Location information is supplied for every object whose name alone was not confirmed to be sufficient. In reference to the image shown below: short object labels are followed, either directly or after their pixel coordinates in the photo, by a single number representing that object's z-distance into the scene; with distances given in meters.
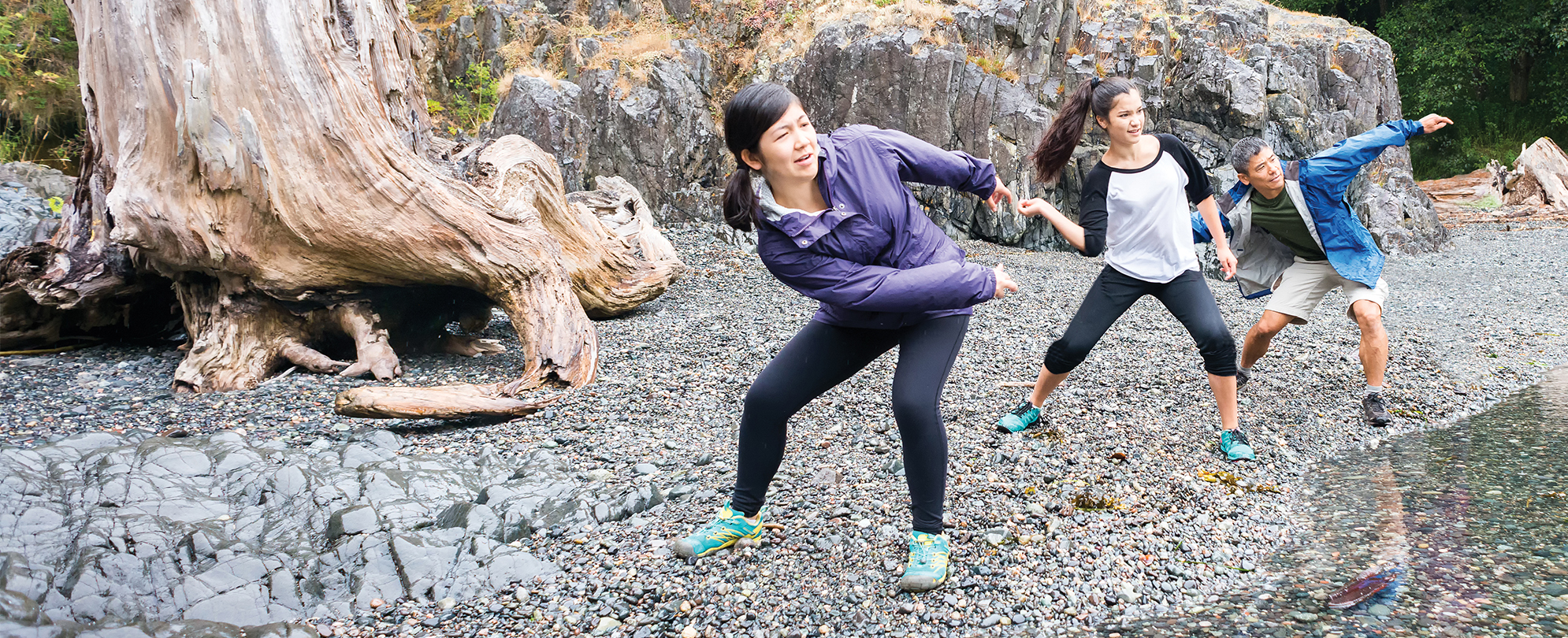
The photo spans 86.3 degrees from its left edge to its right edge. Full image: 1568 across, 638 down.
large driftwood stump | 5.08
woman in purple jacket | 2.70
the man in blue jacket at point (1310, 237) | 4.59
